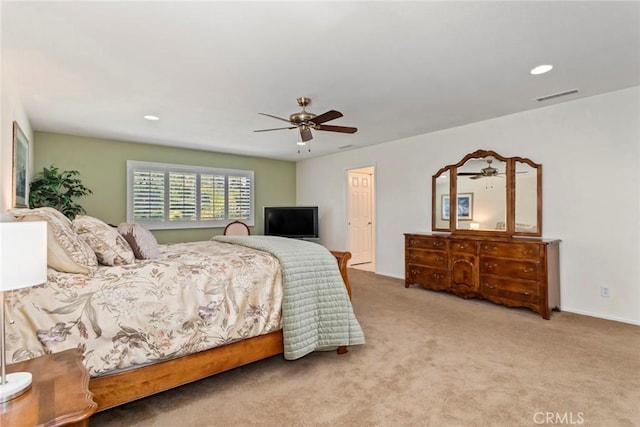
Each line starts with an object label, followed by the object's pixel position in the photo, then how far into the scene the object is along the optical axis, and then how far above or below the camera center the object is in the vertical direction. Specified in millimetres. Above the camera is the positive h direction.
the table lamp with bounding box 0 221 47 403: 1034 -154
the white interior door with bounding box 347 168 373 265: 6684 +20
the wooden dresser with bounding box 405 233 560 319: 3518 -650
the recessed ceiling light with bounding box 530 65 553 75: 2721 +1264
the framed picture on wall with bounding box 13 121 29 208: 3072 +522
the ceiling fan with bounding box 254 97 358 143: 3106 +937
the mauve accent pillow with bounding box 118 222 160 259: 2230 -175
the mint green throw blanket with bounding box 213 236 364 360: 2303 -654
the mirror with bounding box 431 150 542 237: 3979 +259
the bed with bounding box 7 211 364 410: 1604 -574
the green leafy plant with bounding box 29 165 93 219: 4141 +329
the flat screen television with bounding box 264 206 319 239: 6457 -102
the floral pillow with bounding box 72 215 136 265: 1994 -165
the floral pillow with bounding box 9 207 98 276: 1686 -169
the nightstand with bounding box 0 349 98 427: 979 -611
